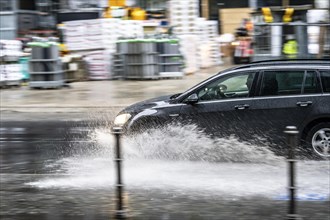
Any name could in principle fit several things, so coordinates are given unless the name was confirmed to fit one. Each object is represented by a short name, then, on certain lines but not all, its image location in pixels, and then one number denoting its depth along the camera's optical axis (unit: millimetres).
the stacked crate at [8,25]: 25953
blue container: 20622
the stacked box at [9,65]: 19922
